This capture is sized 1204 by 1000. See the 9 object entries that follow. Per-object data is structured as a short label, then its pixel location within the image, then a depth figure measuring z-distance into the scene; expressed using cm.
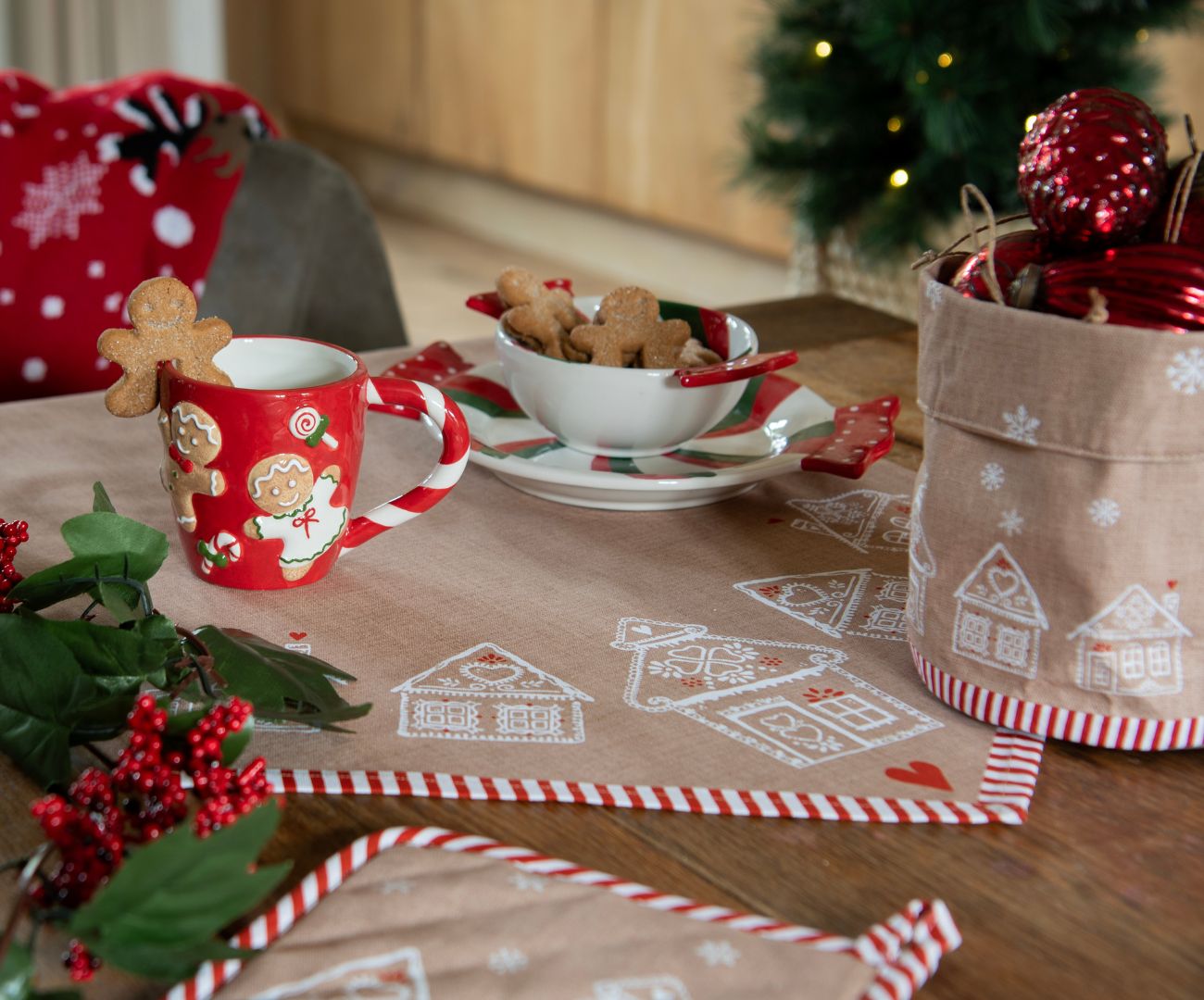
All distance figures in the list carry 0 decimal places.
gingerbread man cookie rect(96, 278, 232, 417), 60
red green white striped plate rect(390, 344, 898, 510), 74
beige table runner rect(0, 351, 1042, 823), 50
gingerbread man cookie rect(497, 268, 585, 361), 78
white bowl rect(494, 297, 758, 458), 74
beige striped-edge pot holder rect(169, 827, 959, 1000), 38
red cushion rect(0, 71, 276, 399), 133
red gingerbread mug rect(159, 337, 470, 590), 60
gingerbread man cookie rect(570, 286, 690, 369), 76
